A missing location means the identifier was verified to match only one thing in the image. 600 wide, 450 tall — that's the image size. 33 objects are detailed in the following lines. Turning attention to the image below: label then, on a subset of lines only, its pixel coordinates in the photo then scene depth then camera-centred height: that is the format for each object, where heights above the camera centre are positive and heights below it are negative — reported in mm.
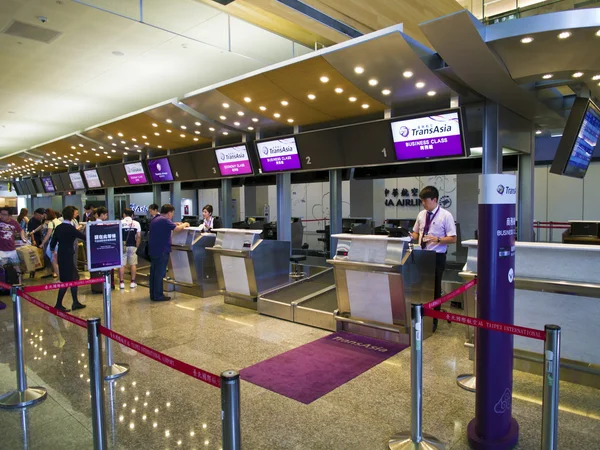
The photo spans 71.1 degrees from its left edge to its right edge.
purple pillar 2717 -717
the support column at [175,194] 11500 +386
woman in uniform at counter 9039 -250
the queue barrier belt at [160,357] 2014 -821
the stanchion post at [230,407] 1800 -861
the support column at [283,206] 8391 +7
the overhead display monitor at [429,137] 5445 +915
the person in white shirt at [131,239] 8492 -622
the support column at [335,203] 8703 +54
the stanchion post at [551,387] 2184 -965
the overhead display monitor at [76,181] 15242 +1072
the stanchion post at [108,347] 4082 -1380
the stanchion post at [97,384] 2572 -1091
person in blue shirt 7215 -670
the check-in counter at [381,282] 4762 -916
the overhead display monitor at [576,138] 4867 +757
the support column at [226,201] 10305 +159
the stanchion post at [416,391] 2676 -1194
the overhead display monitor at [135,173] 11734 +1011
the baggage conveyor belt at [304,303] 5640 -1409
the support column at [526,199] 6828 +60
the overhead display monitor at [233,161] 8508 +969
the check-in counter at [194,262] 7559 -989
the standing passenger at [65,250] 6461 -625
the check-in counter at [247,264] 6559 -932
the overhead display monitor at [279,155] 7441 +950
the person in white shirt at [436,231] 5246 -344
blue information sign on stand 5845 -518
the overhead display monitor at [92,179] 14188 +1059
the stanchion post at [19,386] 3487 -1528
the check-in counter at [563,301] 3514 -873
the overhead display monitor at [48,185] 17750 +1070
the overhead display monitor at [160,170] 10672 +1003
